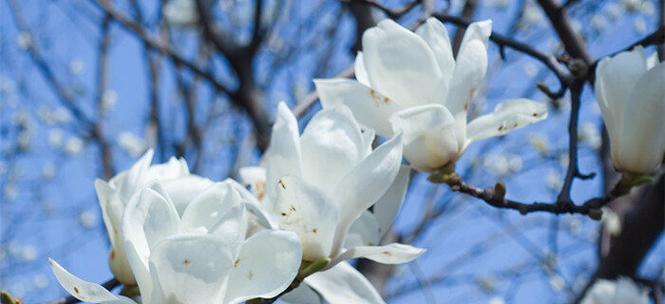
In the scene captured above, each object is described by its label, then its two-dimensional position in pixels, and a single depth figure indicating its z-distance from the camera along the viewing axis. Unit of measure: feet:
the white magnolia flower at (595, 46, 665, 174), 2.38
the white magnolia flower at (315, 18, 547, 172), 2.26
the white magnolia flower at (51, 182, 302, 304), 1.78
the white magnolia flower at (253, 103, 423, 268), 2.02
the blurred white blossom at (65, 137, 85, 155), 16.35
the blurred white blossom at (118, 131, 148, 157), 15.93
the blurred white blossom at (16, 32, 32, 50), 10.82
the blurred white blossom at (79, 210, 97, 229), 15.53
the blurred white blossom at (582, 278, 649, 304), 3.84
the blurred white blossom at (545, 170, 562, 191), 12.73
